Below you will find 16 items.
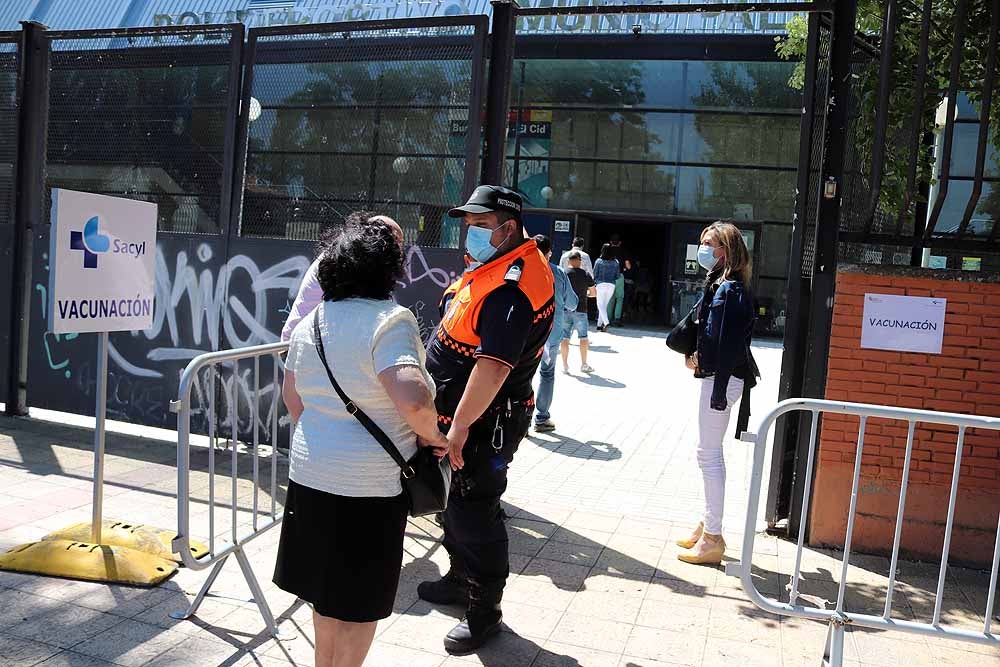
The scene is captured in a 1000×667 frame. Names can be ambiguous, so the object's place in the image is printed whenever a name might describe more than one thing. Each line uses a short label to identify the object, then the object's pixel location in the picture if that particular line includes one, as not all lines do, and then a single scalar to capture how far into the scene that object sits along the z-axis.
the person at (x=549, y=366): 8.25
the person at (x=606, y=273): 15.05
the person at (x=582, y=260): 11.60
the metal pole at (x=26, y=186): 7.38
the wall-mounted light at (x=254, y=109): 6.63
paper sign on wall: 5.09
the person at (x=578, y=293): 11.28
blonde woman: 4.79
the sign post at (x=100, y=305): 4.22
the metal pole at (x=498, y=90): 5.73
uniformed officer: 3.59
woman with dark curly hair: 2.77
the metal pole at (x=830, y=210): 5.18
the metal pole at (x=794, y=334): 5.41
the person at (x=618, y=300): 18.36
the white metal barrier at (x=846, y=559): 3.35
